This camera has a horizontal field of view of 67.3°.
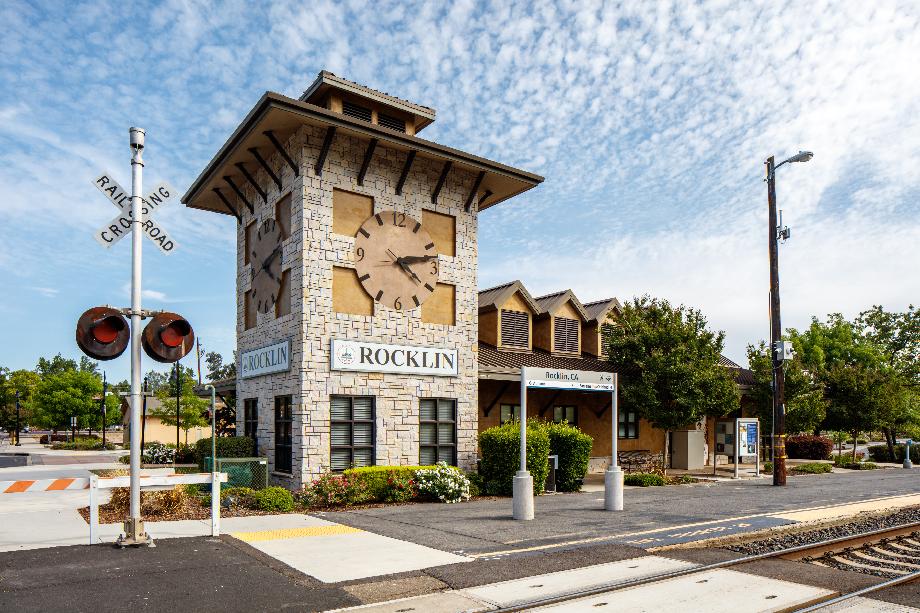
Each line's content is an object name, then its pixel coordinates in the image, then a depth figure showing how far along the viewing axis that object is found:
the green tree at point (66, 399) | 62.44
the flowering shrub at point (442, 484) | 17.14
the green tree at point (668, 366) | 22.94
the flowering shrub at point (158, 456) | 32.62
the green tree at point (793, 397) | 28.05
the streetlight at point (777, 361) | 22.20
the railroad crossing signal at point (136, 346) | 10.26
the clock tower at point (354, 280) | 17.20
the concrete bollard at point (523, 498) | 14.02
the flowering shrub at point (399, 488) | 16.81
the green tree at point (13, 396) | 86.44
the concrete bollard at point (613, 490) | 15.57
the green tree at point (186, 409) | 44.19
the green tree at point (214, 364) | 140.10
